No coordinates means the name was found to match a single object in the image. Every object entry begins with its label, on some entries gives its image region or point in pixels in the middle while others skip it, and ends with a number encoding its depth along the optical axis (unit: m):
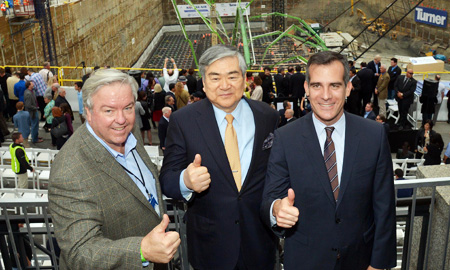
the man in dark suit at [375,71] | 11.02
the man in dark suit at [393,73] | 11.10
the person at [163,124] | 7.95
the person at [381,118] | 8.20
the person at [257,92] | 9.69
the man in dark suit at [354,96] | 10.45
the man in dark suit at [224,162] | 2.52
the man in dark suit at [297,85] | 10.54
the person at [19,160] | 6.82
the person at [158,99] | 9.63
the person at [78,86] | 10.14
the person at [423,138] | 8.35
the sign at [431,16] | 24.51
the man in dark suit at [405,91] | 10.21
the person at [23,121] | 9.11
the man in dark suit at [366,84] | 10.76
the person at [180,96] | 9.66
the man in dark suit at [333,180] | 2.18
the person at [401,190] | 5.76
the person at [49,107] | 9.43
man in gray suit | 1.74
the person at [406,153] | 7.95
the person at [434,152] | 7.45
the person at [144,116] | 9.17
